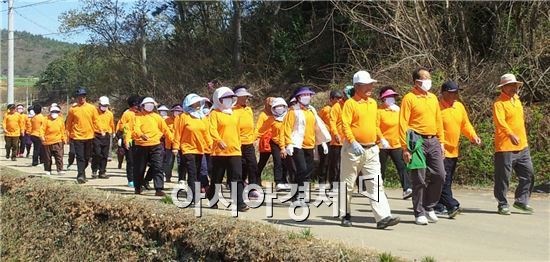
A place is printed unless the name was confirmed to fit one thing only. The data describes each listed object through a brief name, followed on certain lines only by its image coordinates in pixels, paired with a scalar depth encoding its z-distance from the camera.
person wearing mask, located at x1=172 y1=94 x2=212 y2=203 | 10.16
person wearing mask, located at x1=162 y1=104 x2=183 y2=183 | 12.98
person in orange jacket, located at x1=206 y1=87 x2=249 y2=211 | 8.70
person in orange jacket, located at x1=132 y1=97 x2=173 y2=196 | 10.90
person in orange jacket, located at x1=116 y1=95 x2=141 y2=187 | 12.05
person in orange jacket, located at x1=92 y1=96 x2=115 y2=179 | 14.00
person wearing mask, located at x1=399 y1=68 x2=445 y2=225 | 7.67
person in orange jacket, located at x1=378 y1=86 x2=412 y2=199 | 10.26
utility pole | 30.28
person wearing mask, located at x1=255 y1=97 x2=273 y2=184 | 11.20
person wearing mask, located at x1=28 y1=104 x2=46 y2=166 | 18.23
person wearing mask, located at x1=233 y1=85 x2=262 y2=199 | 9.69
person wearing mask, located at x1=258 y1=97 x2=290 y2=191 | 10.80
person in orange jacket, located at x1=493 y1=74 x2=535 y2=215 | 8.63
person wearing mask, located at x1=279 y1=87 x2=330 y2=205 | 8.98
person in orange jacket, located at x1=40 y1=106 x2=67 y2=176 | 14.93
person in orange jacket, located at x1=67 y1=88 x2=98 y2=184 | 12.80
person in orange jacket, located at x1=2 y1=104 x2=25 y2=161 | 20.73
